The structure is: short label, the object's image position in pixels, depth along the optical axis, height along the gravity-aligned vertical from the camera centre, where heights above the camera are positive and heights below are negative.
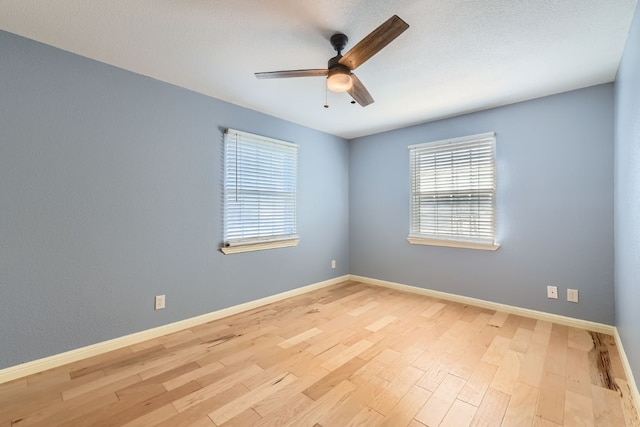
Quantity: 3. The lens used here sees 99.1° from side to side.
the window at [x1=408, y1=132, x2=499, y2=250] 3.16 +0.26
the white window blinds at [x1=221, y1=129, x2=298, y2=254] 3.01 +0.25
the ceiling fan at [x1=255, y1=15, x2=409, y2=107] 1.49 +0.96
